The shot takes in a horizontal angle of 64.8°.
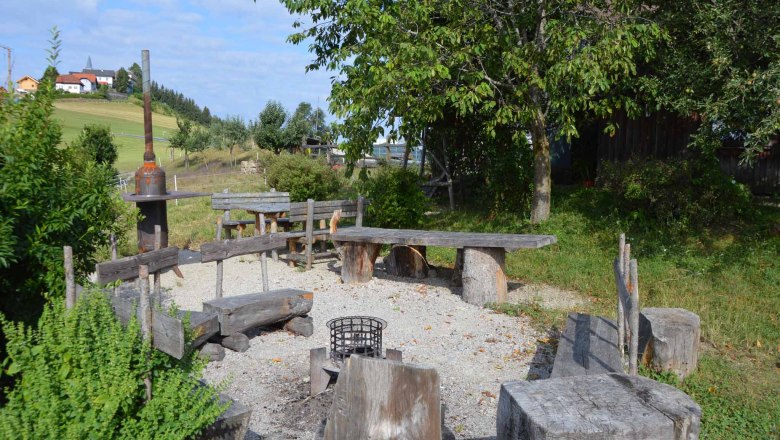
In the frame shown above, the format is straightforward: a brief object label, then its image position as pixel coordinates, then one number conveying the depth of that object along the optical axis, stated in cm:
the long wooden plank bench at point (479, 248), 868
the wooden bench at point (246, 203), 1168
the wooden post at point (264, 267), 837
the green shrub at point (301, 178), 1383
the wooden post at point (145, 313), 402
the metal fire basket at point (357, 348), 573
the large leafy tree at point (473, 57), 990
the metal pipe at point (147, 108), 970
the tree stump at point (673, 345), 596
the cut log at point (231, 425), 421
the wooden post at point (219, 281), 817
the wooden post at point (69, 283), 432
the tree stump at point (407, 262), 1073
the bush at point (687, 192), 1144
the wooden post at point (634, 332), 449
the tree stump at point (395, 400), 290
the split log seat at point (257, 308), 686
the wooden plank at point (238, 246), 769
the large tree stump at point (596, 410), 301
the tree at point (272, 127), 3734
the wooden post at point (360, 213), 1195
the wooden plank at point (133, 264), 584
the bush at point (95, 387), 352
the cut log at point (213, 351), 663
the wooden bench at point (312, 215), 1138
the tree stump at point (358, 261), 1026
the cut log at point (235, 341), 695
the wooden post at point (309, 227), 1136
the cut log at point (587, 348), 511
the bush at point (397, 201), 1189
